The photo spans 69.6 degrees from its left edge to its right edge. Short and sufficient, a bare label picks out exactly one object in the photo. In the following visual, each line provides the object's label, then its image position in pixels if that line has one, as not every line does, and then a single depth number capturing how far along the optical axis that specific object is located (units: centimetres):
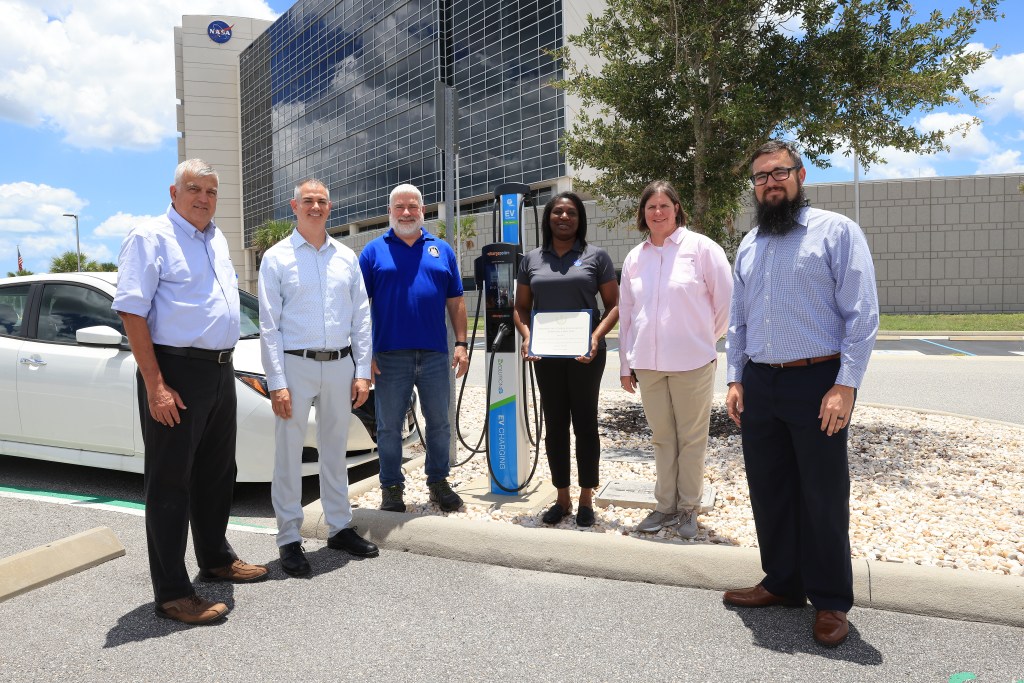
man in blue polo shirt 466
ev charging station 504
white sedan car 504
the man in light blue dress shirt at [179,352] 336
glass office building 4084
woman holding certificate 445
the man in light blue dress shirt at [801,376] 305
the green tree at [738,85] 687
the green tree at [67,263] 5943
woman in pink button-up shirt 404
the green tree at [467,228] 4219
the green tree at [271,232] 6047
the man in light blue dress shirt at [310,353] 404
